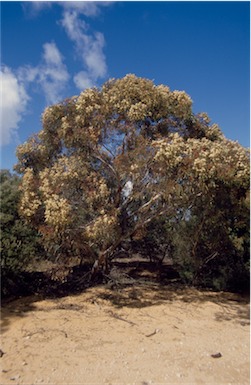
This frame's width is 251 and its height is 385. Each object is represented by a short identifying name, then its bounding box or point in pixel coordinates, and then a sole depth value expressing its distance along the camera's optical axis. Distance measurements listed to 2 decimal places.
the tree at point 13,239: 7.98
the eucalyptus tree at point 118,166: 8.26
